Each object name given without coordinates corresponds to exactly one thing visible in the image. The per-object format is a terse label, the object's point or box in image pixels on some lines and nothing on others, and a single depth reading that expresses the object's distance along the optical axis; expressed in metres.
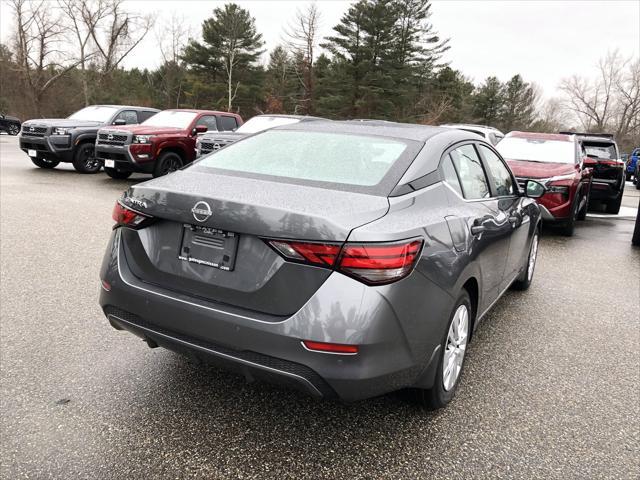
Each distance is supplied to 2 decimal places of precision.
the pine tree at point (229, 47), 48.56
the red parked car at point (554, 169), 8.05
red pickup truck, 11.52
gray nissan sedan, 2.19
